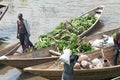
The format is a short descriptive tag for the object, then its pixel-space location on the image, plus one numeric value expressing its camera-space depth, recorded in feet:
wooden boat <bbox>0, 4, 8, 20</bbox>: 53.03
